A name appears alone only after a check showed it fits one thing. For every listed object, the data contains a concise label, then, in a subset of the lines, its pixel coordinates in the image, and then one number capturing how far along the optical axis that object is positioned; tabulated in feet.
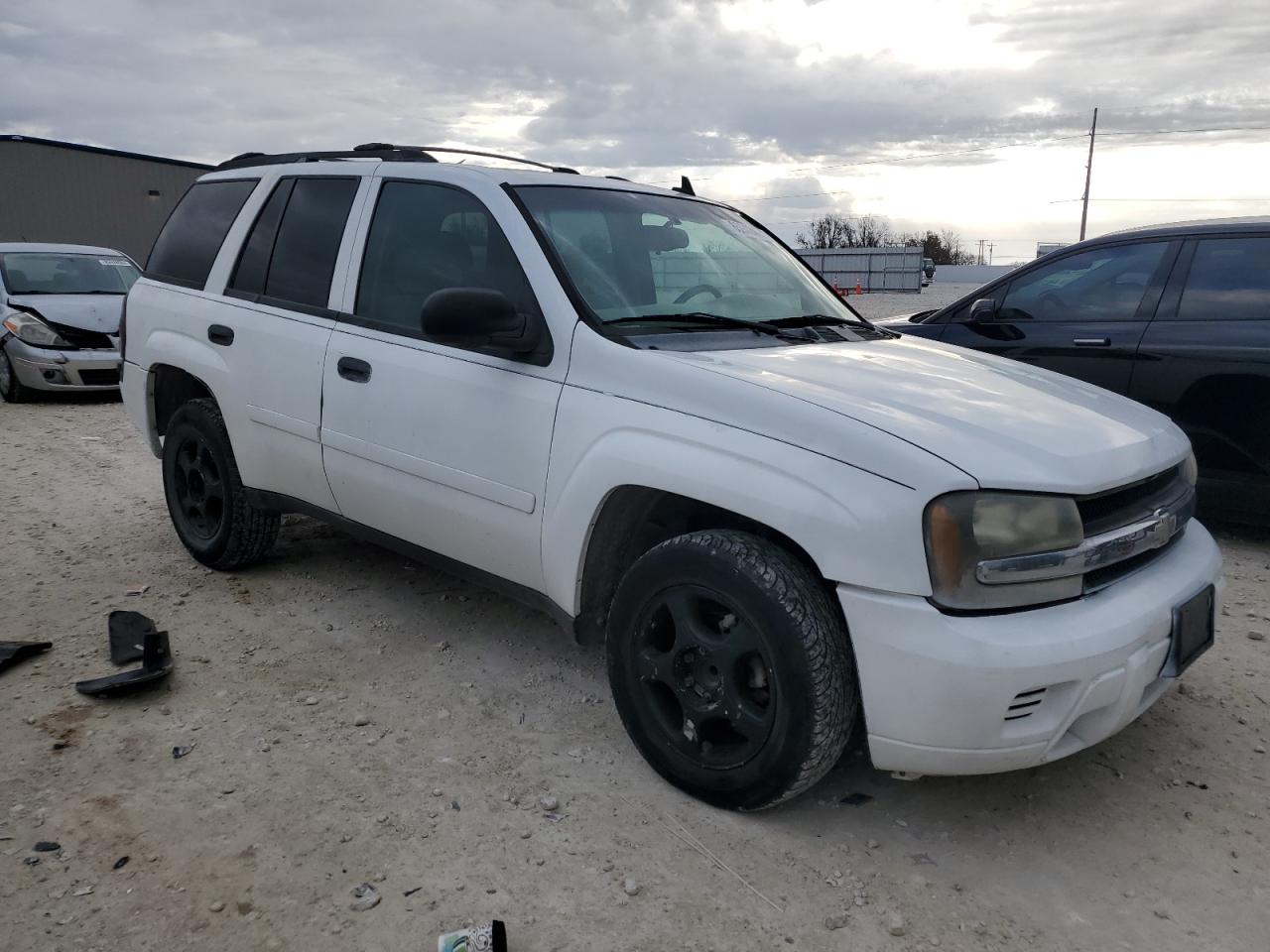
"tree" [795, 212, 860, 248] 221.46
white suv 7.70
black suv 16.07
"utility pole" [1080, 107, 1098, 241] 165.48
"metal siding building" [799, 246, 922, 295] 125.18
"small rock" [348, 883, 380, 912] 7.82
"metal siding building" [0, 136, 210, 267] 80.33
